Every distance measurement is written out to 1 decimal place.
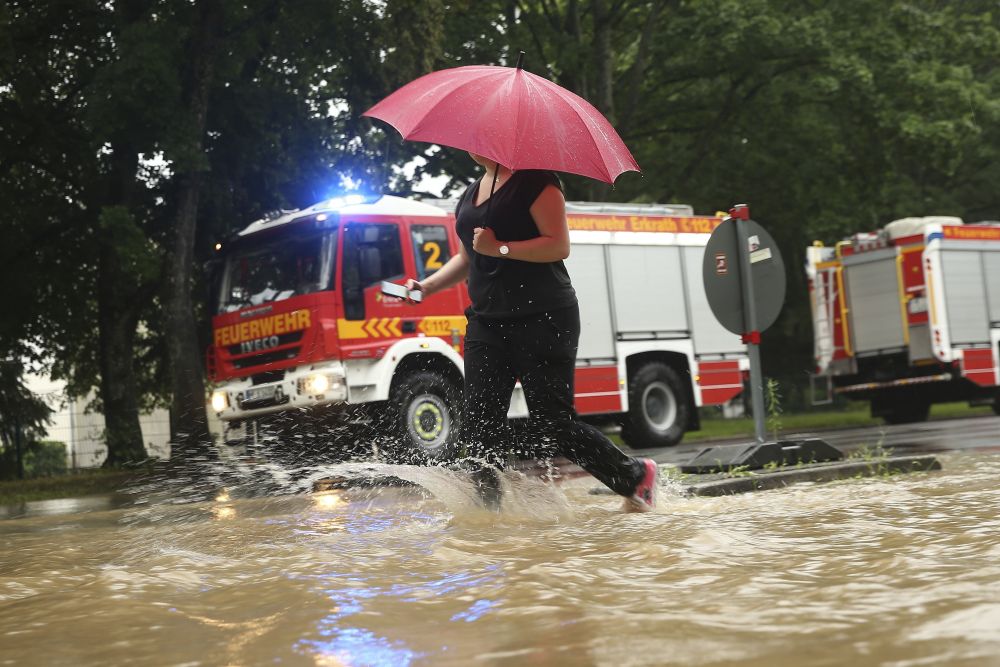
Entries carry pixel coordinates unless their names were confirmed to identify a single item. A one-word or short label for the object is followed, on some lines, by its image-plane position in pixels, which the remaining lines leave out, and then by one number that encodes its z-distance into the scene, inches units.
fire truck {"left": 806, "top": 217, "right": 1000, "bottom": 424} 782.5
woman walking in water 219.6
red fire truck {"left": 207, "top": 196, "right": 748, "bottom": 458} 513.3
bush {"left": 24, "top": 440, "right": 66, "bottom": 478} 875.4
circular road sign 335.3
